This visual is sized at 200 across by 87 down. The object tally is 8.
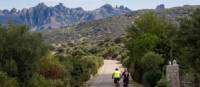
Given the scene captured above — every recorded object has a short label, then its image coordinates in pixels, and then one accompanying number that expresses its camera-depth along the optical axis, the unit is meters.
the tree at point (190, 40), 29.45
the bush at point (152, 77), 36.12
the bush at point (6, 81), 22.58
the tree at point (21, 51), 24.11
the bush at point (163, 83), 30.01
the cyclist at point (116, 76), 38.66
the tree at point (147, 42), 40.44
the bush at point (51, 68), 31.77
